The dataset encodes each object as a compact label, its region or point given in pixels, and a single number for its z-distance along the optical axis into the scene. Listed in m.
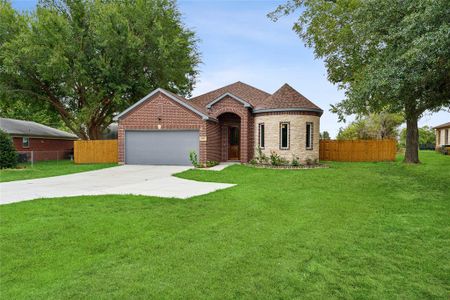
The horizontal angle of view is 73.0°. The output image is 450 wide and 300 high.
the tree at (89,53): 21.41
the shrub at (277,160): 18.25
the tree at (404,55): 7.09
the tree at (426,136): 50.53
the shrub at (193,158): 18.37
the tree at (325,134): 66.11
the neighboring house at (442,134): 32.53
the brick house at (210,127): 18.53
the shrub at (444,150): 28.42
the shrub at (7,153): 17.56
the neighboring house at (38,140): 24.75
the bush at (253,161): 19.12
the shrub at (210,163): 18.27
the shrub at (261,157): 18.92
